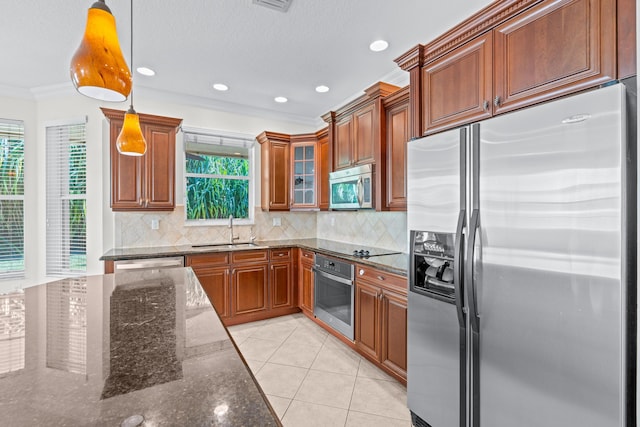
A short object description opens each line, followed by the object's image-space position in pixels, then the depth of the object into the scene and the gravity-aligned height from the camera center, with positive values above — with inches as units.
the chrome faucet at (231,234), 164.3 -12.4
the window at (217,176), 161.9 +19.8
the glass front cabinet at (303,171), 166.2 +22.2
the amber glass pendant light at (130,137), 80.3 +19.9
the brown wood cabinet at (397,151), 107.5 +22.4
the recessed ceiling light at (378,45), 104.7 +58.2
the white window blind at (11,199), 140.0 +5.9
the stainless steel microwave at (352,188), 120.0 +10.2
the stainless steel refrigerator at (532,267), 43.9 -9.5
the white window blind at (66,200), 144.6 +5.6
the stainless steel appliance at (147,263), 121.5 -21.2
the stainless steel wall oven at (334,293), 116.6 -33.7
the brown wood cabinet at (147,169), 131.9 +18.9
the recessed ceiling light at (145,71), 124.3 +58.2
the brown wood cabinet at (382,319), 91.4 -35.0
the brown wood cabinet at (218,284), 135.5 -32.8
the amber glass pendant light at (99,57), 42.0 +21.6
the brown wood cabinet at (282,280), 153.3 -34.5
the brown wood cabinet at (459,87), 67.0 +30.1
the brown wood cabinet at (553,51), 49.4 +29.1
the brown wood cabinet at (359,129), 116.4 +35.3
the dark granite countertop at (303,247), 101.4 -17.1
